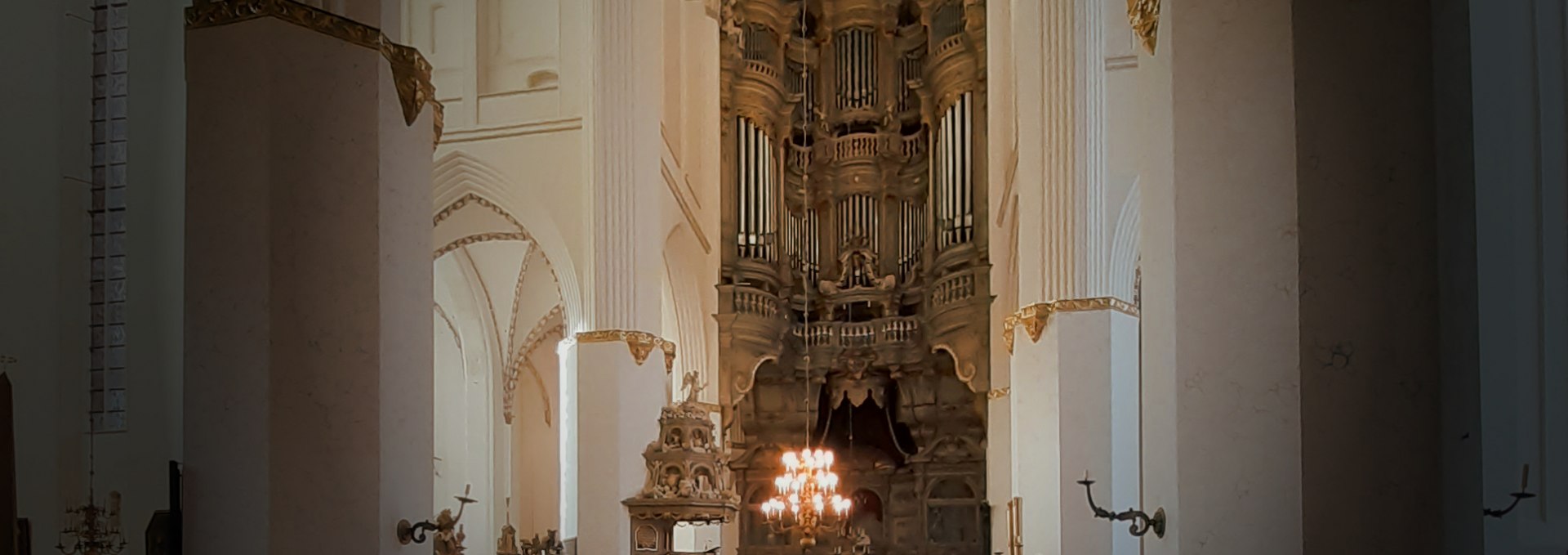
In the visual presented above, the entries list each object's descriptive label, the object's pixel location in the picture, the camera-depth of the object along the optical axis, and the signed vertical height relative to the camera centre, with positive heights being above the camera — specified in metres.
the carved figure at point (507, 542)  15.12 -2.16
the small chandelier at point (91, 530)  6.07 -0.81
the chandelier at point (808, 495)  16.44 -1.84
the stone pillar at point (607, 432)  13.78 -0.93
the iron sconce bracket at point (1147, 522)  5.32 -0.71
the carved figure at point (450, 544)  11.72 -1.75
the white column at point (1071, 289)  11.20 +0.36
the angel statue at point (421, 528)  6.50 -0.89
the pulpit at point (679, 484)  13.61 -1.42
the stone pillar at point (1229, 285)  4.87 +0.16
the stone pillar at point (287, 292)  6.14 +0.20
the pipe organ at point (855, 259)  19.27 +1.05
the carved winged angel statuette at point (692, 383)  14.12 -0.47
